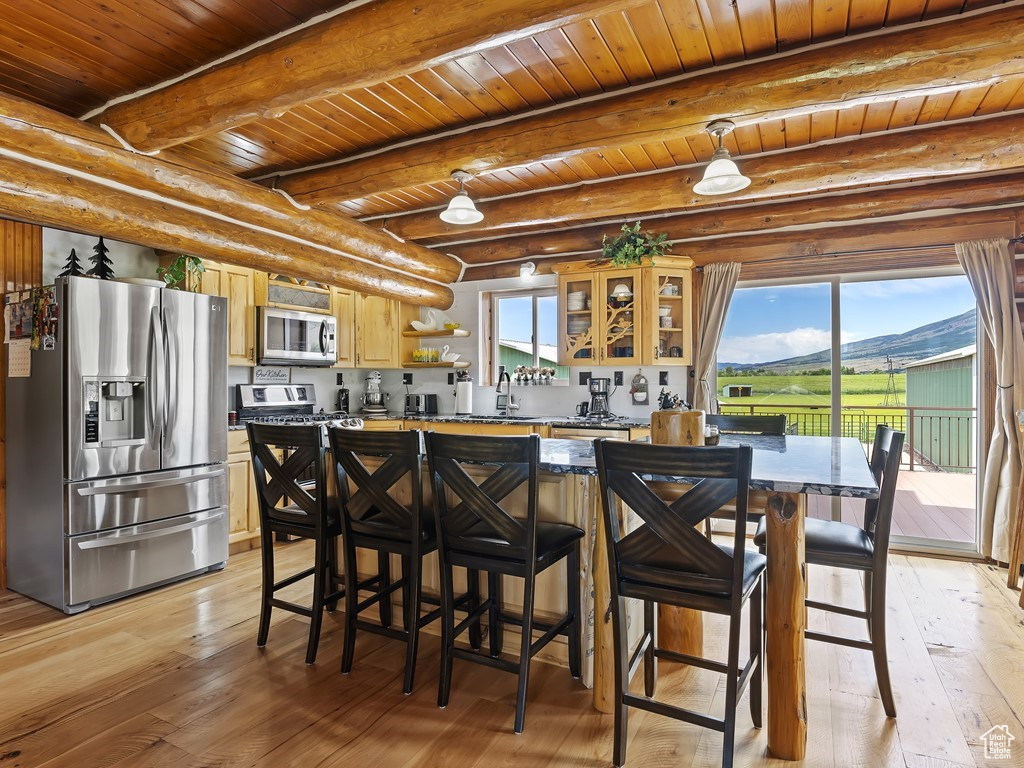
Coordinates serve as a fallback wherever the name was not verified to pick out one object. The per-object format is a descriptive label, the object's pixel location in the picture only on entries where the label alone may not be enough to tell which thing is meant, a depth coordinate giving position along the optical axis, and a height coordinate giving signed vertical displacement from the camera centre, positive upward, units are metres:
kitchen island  1.93 -0.56
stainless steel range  4.81 -0.13
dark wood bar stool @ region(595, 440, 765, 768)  1.69 -0.52
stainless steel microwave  4.64 +0.44
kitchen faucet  5.71 -0.13
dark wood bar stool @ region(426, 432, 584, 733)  2.08 -0.56
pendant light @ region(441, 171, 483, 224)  3.36 +1.05
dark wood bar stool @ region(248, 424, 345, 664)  2.55 -0.54
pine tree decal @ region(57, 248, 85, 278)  3.59 +0.79
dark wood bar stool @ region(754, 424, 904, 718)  2.13 -0.64
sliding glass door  4.41 +0.11
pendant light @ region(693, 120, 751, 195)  2.70 +1.03
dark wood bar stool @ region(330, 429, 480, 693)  2.27 -0.55
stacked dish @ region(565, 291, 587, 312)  5.16 +0.78
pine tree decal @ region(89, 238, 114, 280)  3.68 +0.82
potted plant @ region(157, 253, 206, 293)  4.01 +0.83
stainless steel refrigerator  3.22 -0.35
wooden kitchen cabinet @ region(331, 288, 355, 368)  5.39 +0.61
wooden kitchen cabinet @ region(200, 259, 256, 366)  4.36 +0.70
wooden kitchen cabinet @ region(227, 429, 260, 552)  4.24 -0.79
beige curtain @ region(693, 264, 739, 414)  4.76 +0.57
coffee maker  5.25 -0.09
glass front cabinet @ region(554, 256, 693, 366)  4.80 +0.64
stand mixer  5.98 -0.09
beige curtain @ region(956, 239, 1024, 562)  3.92 +0.07
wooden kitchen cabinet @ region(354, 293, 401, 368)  5.62 +0.57
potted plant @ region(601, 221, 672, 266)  4.69 +1.16
